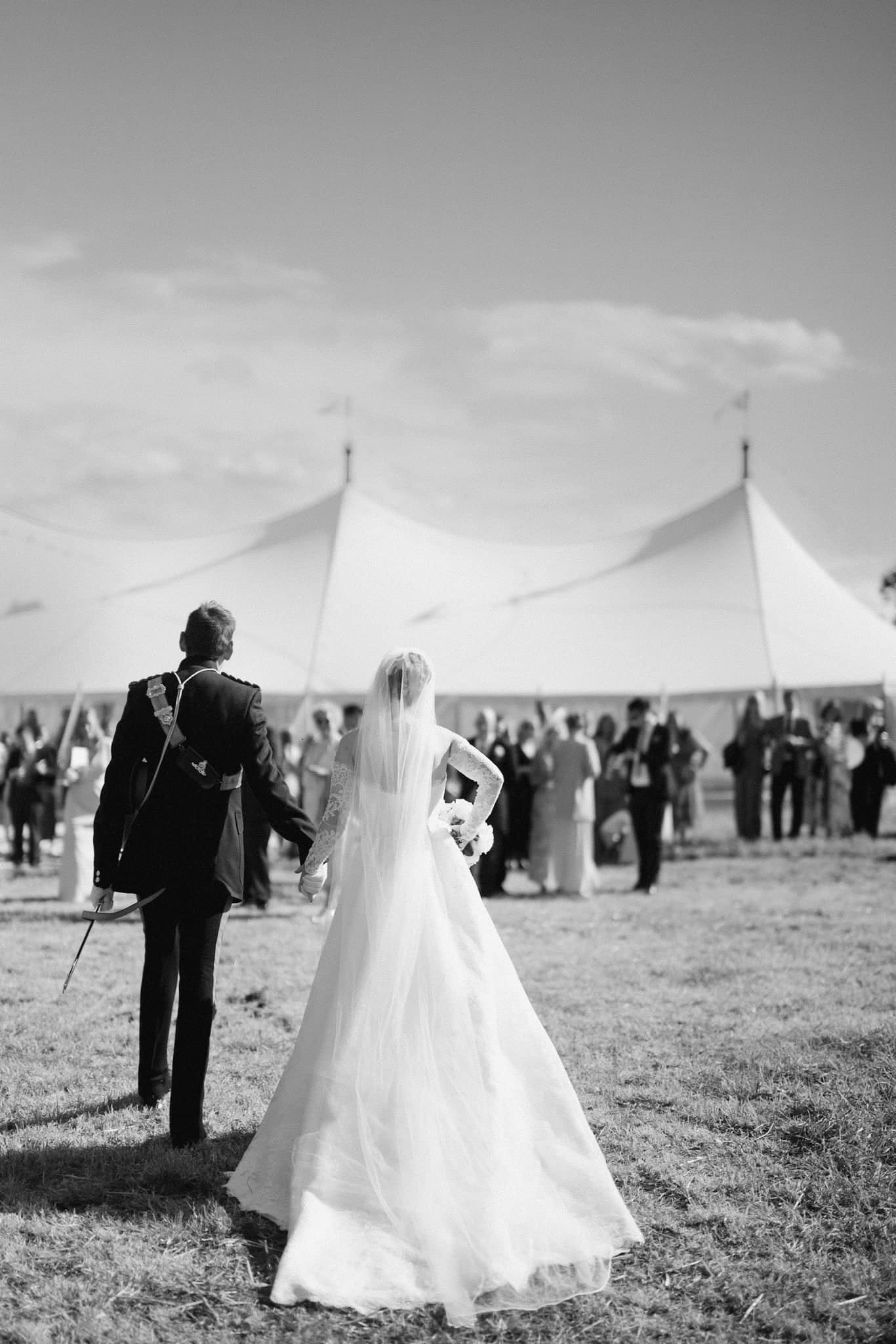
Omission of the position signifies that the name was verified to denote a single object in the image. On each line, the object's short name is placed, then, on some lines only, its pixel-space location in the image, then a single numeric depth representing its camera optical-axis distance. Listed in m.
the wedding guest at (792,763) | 16.11
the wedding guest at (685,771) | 16.05
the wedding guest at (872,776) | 15.71
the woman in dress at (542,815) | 12.66
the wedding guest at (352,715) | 11.54
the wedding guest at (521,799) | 13.08
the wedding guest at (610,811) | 14.84
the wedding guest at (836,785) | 16.23
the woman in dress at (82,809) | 11.45
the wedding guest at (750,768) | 16.45
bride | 3.44
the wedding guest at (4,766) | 15.71
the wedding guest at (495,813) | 12.14
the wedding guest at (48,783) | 14.60
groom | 4.43
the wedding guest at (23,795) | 14.20
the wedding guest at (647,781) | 11.82
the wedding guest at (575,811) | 12.20
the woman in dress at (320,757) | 12.29
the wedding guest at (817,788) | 16.38
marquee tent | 19.06
